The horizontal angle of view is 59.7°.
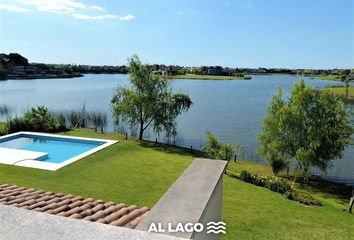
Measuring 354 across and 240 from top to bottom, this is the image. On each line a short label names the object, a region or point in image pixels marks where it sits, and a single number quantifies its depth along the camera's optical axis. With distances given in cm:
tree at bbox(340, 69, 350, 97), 9775
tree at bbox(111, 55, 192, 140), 2136
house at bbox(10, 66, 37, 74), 10228
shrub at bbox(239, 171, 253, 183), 1347
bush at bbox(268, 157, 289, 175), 1797
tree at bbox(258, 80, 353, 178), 1664
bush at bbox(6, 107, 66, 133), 2003
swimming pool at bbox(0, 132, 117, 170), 1321
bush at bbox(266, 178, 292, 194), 1263
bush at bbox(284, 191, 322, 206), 1171
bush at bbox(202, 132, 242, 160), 1576
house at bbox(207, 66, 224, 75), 15262
